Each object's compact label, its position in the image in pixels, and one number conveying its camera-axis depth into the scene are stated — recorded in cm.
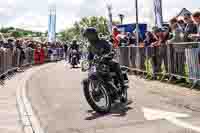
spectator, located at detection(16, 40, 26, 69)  2541
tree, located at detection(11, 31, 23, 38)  8054
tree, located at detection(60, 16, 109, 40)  10046
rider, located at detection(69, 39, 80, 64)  2868
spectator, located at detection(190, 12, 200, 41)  1237
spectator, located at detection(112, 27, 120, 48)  1958
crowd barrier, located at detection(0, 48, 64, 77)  1900
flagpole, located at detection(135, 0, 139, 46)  1863
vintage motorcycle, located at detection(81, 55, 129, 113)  912
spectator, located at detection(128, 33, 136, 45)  1985
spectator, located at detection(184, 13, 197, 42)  1284
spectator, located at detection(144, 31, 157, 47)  1588
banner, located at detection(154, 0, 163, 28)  1834
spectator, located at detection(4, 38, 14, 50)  2278
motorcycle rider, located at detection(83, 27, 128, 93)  962
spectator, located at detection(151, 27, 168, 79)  1413
